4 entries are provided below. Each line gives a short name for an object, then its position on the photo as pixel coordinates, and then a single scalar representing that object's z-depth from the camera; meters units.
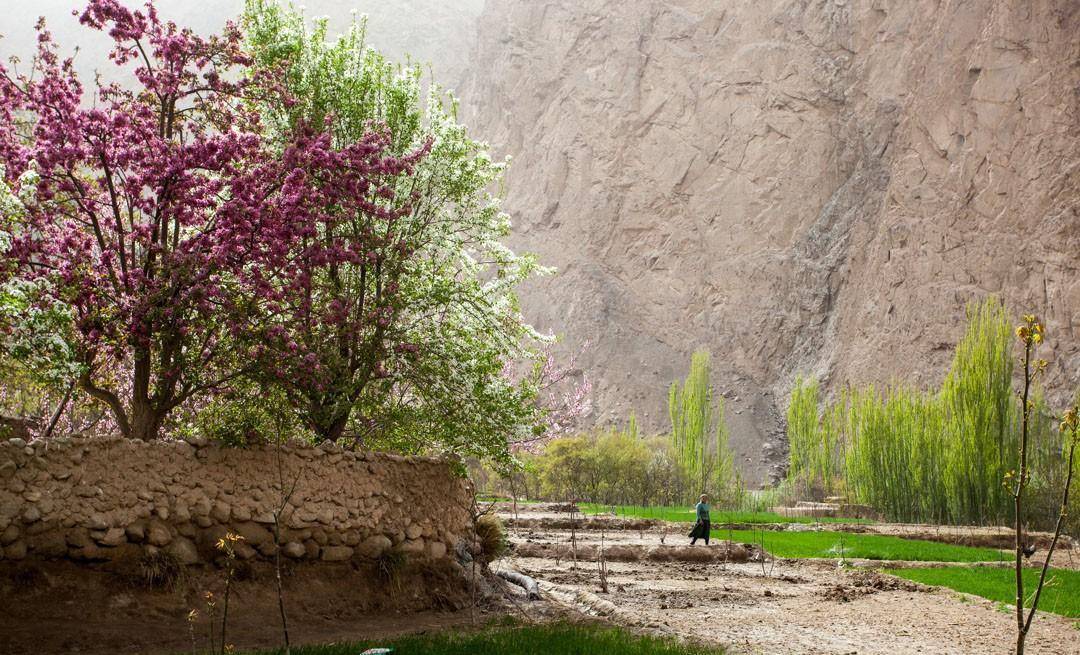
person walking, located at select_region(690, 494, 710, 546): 22.98
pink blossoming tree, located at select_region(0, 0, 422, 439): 10.20
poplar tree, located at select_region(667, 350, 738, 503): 54.09
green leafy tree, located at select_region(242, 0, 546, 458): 12.91
